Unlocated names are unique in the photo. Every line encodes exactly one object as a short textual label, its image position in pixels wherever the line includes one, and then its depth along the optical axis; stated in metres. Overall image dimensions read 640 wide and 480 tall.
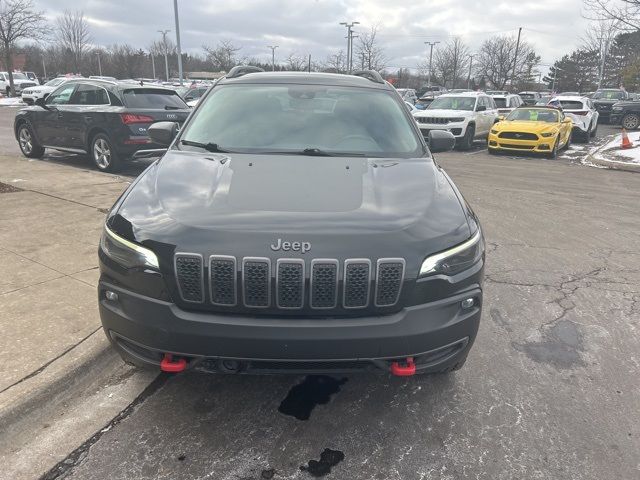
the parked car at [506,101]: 22.45
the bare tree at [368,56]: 55.16
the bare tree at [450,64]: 63.91
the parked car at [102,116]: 9.33
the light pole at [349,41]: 45.08
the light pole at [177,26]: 28.03
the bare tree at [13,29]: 31.67
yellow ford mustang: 14.95
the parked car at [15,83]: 41.06
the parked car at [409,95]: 29.47
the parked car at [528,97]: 34.26
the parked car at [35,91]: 27.00
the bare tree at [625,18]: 15.71
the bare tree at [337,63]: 59.51
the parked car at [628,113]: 23.14
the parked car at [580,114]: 19.17
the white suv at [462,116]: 16.45
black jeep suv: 2.30
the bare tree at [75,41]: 54.08
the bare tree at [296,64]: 60.79
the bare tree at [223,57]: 64.00
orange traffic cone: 16.53
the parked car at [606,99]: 29.30
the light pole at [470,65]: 67.20
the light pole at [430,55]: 66.13
